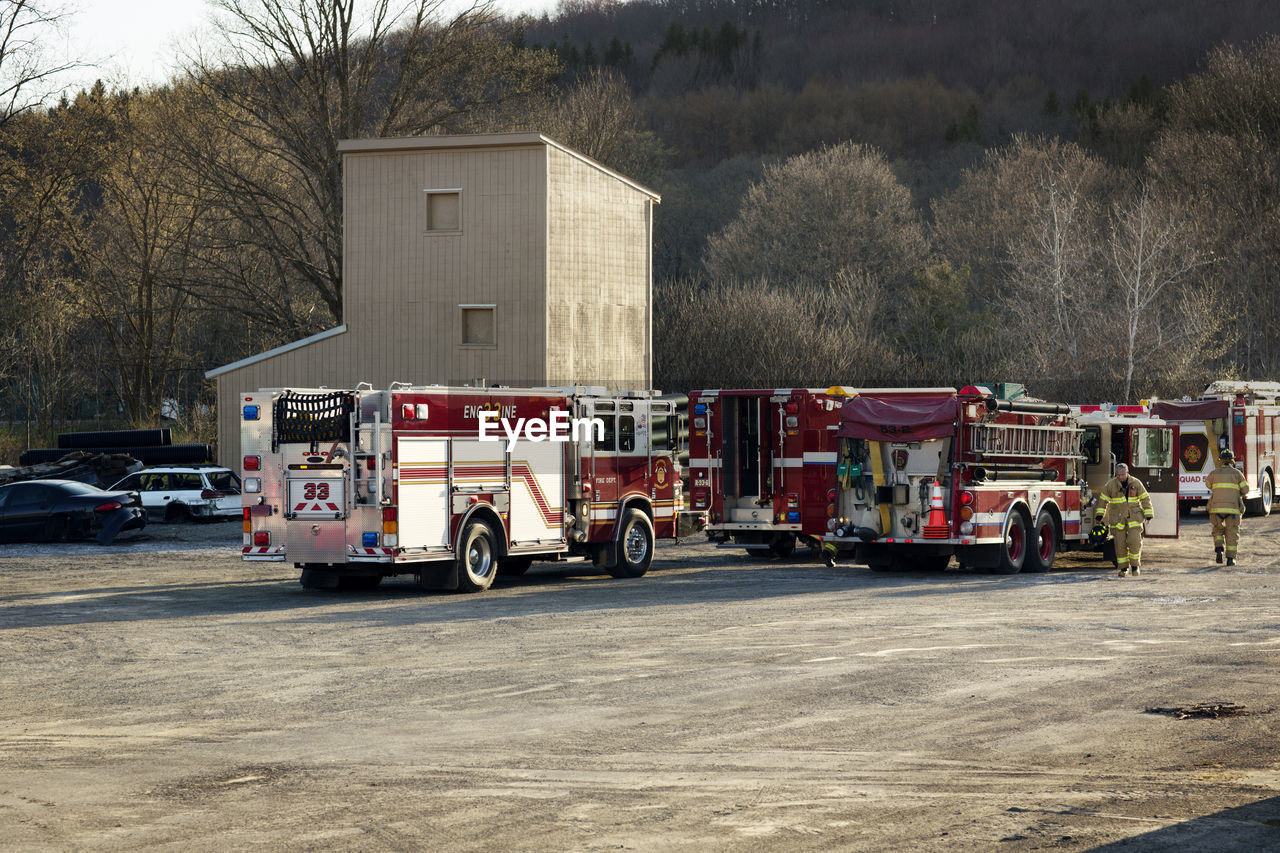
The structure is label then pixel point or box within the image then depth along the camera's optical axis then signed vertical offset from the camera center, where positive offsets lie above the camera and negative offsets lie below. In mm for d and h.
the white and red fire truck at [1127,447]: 24391 +92
